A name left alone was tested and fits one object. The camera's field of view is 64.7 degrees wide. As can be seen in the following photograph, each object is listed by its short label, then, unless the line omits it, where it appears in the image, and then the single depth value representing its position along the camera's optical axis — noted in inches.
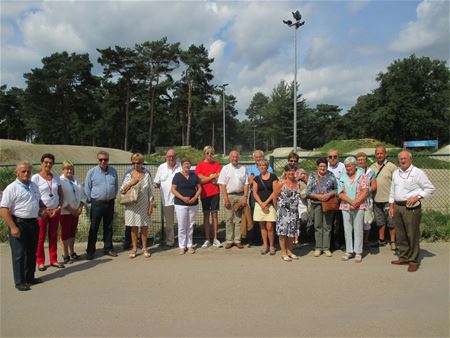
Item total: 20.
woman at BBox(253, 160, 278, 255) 229.6
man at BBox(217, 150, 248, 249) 241.4
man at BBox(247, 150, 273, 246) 237.4
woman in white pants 237.5
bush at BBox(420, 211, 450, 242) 254.2
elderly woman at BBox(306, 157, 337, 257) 223.8
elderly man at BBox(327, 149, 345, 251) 236.5
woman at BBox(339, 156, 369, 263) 216.7
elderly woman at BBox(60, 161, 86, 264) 215.5
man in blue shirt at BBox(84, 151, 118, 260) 229.0
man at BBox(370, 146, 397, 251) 234.4
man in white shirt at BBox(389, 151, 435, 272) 197.8
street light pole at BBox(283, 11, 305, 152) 739.6
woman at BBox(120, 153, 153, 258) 234.5
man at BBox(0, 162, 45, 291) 171.0
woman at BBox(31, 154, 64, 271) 201.5
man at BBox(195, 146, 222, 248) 248.7
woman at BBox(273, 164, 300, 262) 220.8
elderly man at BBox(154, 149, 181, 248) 251.4
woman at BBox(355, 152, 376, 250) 222.3
